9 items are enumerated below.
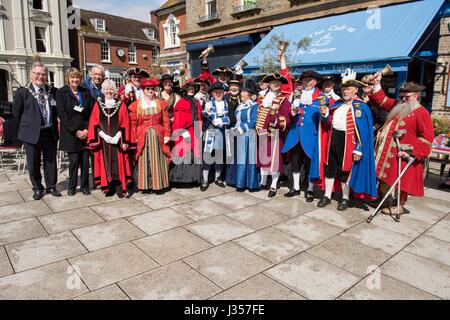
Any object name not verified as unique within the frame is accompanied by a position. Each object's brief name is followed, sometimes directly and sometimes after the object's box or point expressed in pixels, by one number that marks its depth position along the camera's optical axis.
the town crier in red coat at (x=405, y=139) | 4.26
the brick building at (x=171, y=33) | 18.97
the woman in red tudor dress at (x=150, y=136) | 5.09
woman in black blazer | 4.94
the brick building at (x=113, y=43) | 29.88
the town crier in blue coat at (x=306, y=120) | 4.91
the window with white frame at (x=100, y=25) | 31.91
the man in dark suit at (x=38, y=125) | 4.79
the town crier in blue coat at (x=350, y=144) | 4.43
